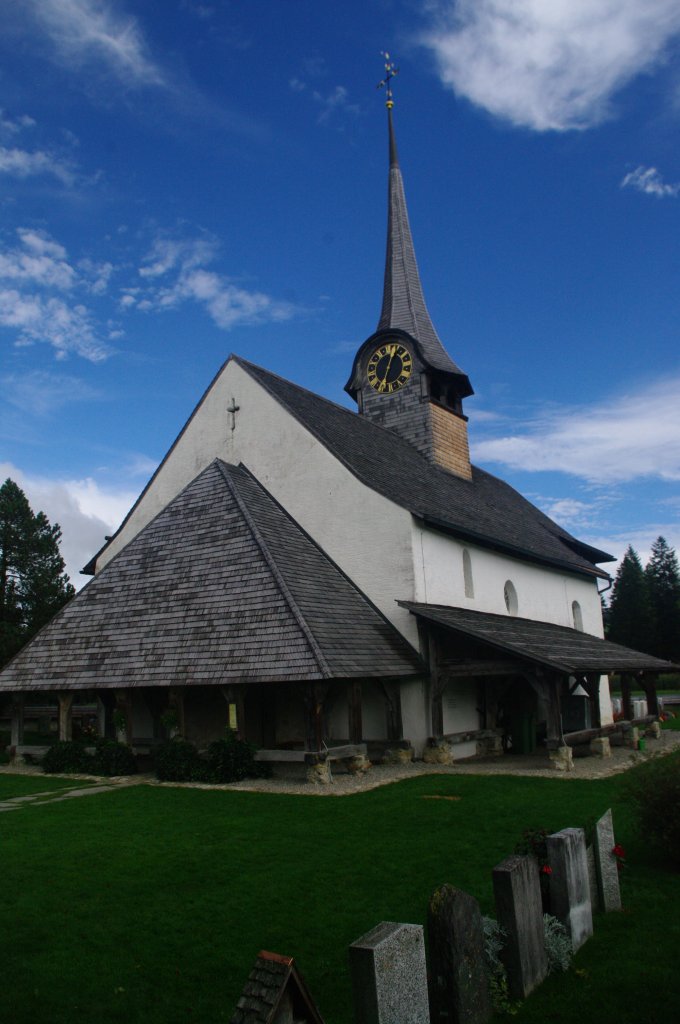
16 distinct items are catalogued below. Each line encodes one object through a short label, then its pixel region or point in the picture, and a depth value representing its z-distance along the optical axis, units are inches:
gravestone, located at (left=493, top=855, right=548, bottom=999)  204.7
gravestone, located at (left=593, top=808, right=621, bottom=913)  265.3
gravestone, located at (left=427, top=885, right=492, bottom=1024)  178.2
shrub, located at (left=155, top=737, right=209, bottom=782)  605.0
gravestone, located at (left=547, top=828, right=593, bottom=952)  234.2
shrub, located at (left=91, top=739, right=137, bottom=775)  660.7
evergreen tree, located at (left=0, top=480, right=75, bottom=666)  1194.0
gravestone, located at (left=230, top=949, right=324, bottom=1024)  143.6
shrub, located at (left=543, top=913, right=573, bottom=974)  223.0
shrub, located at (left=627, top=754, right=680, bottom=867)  311.4
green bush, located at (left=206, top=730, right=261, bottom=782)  596.4
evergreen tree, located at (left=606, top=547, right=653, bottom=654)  2751.0
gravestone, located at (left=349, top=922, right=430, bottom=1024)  155.6
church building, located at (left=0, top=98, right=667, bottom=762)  646.5
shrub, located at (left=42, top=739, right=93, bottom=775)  675.4
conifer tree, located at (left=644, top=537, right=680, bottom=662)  2790.4
